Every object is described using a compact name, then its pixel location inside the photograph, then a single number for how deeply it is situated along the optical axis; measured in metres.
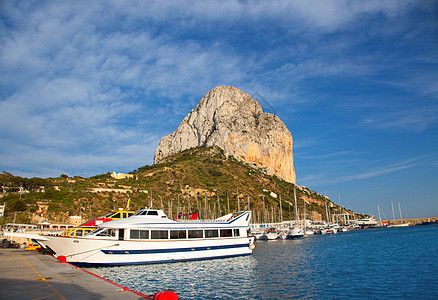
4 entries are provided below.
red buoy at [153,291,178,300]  10.56
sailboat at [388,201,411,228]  162.68
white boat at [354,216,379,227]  160.50
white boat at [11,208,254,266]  29.47
